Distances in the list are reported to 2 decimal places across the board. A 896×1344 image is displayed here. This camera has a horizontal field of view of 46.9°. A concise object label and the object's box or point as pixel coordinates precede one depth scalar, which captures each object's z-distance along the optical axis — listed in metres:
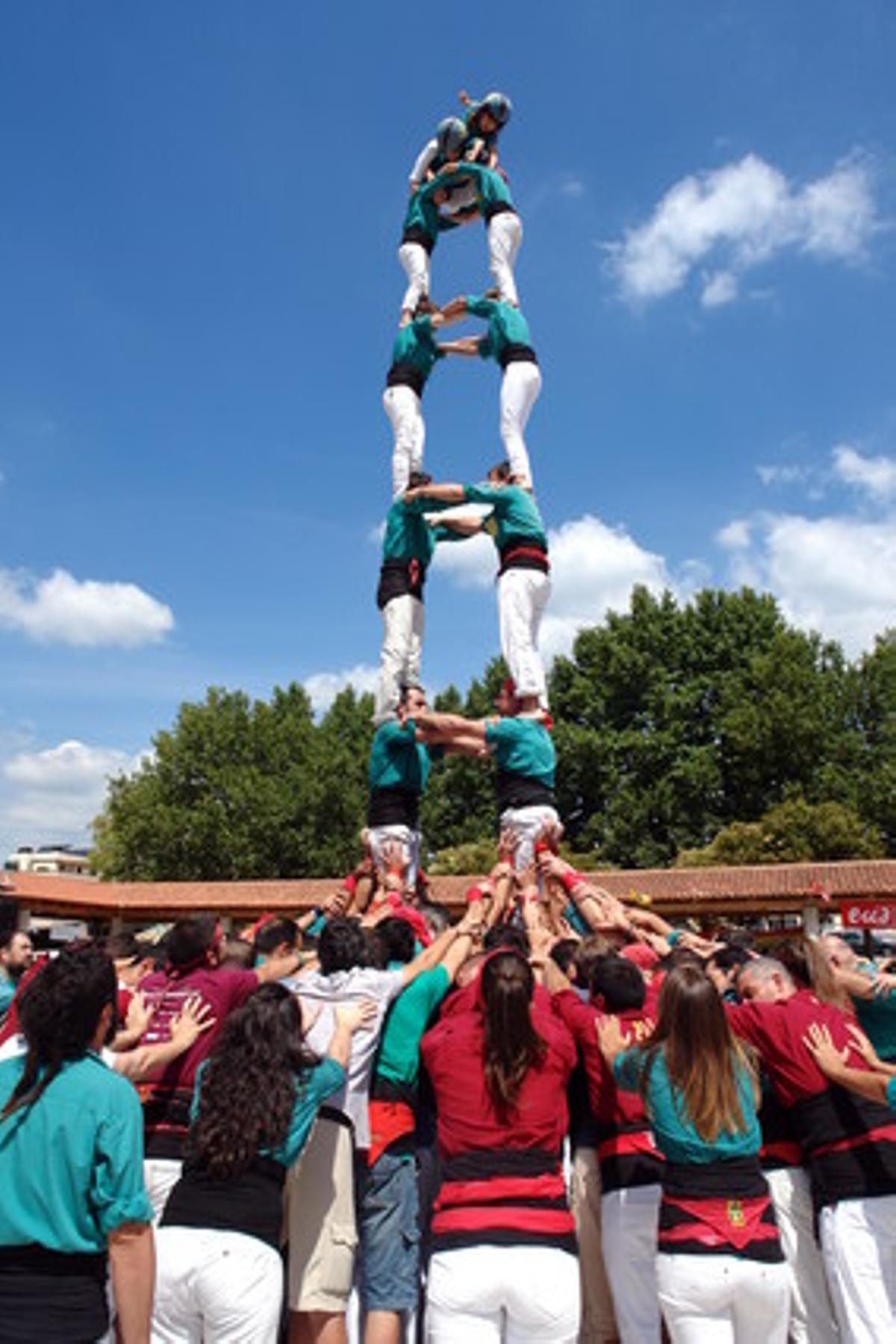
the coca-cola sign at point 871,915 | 18.33
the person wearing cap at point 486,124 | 11.65
